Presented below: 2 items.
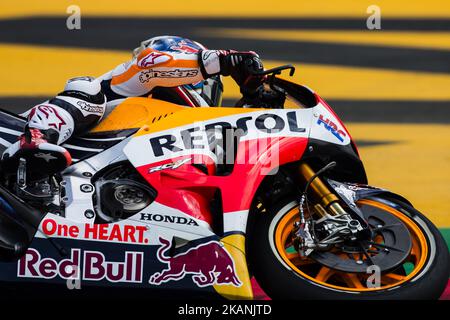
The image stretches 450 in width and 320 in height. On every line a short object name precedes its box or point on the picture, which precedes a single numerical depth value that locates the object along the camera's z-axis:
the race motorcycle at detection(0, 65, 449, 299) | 10.94
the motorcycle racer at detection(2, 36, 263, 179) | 11.42
